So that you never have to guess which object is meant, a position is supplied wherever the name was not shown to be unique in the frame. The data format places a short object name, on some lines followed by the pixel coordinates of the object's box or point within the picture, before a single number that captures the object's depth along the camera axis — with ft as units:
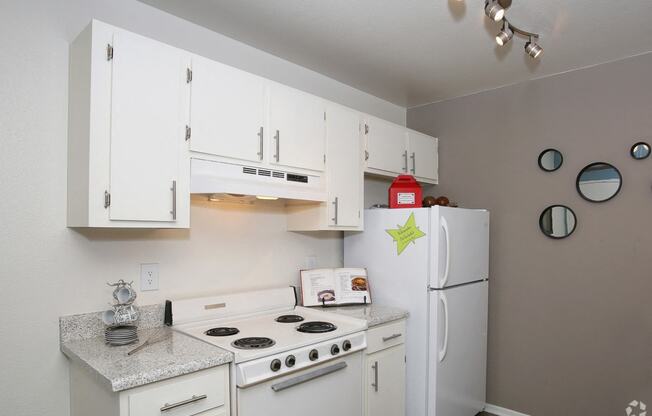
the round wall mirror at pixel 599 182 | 8.96
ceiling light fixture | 5.78
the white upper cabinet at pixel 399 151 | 9.75
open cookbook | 8.98
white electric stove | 5.89
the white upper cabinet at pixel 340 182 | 8.63
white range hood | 6.52
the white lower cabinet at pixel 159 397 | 4.81
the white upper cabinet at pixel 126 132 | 5.54
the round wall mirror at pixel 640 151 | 8.59
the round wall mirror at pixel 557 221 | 9.53
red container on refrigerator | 9.61
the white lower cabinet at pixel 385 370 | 7.83
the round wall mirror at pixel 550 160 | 9.75
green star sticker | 8.81
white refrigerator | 8.61
